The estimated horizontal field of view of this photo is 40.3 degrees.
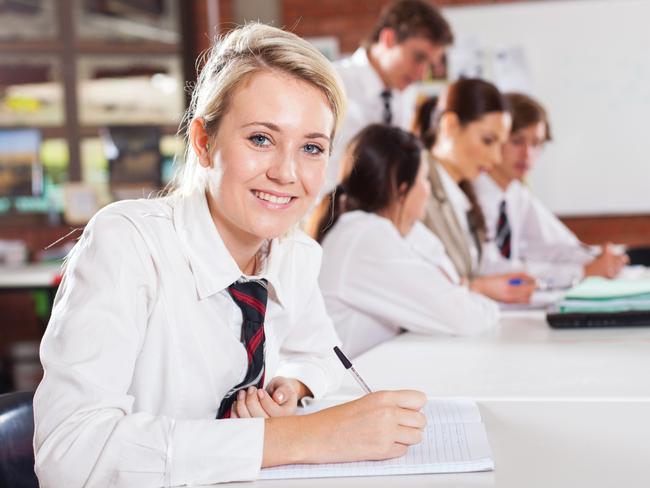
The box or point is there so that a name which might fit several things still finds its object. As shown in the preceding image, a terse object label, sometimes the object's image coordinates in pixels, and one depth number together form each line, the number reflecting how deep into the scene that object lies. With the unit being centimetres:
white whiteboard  494
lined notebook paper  101
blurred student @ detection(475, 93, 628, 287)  327
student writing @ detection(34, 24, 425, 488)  102
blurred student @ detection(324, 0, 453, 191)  337
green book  211
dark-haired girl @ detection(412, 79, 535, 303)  296
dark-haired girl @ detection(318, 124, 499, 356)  213
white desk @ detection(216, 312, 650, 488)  100
